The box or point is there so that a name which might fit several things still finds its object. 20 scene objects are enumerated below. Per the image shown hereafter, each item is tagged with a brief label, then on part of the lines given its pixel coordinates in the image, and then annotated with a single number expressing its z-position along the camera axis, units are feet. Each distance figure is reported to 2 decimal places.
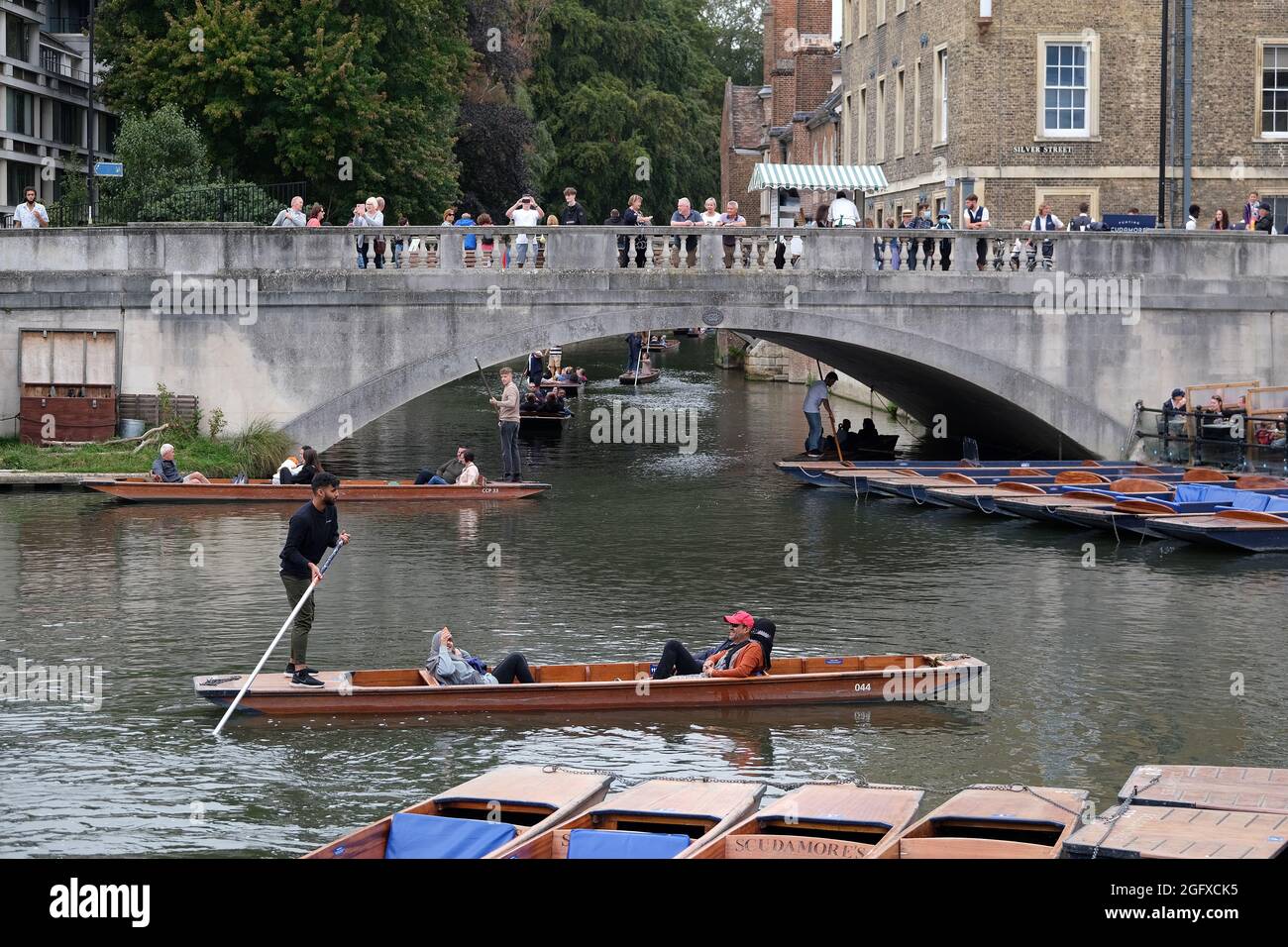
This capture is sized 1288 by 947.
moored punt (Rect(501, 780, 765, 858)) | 36.17
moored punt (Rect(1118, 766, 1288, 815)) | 39.58
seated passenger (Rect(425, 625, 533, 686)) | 53.67
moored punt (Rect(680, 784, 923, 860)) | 36.35
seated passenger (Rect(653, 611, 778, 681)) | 54.29
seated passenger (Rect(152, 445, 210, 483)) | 93.48
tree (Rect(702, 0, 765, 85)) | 347.36
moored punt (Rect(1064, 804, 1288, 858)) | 35.40
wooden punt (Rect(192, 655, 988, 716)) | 52.90
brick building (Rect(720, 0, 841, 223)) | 190.08
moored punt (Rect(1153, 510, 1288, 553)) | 82.02
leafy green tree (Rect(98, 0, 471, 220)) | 123.34
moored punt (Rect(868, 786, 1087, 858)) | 35.99
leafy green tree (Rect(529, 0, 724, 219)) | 226.17
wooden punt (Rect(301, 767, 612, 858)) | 36.70
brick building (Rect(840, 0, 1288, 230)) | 121.70
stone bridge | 98.58
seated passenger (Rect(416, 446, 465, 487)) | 97.76
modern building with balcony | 178.40
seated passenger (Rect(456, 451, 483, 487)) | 97.71
